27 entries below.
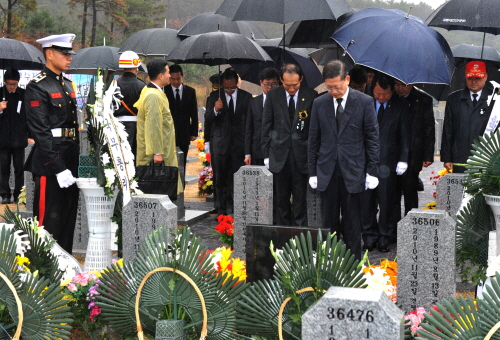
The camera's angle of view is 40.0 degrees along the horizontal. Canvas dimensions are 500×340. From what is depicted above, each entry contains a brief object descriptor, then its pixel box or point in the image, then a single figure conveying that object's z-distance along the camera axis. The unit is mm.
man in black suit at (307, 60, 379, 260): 6207
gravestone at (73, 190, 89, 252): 8008
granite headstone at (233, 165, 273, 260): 6645
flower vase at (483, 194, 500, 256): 4285
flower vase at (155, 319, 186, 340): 3922
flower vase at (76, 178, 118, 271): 5859
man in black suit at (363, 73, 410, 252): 7505
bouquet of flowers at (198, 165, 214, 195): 11766
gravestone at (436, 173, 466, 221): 6652
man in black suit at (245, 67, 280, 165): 8242
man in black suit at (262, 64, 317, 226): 7328
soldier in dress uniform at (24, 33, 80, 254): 5770
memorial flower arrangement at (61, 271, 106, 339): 4770
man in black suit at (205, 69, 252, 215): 9391
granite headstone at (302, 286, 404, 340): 2918
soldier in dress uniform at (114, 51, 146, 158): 7918
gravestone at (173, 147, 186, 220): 9359
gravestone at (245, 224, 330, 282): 4734
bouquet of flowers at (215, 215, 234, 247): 6840
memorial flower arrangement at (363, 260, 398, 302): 4777
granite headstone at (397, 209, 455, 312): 4496
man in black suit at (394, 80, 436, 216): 7730
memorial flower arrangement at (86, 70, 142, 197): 5715
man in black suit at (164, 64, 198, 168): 9820
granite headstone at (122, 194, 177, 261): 5203
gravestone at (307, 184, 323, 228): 7477
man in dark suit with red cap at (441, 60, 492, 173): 7305
